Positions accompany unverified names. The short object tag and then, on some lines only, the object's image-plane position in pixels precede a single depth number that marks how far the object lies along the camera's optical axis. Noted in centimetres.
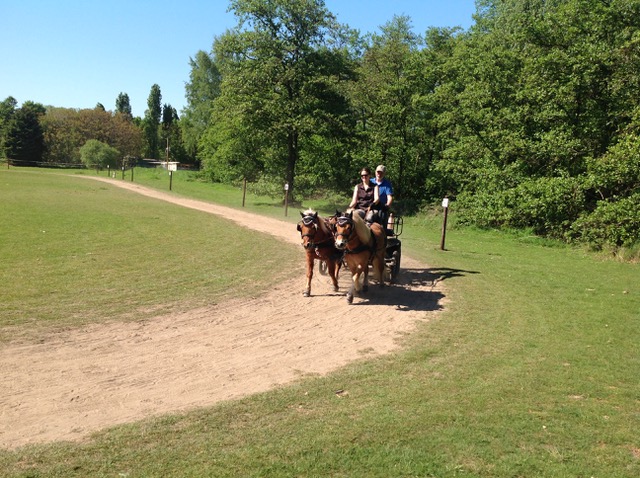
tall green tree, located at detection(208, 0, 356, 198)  3067
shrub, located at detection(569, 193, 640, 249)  1619
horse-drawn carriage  1027
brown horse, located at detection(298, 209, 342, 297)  837
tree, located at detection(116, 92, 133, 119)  12681
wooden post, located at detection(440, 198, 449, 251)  1453
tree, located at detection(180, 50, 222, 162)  6588
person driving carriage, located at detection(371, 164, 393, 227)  958
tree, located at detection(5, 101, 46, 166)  7999
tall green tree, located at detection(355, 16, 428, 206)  3052
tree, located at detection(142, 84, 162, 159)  10244
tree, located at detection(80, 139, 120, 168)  6906
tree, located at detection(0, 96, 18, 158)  8081
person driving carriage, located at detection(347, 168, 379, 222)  958
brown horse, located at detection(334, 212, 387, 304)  807
